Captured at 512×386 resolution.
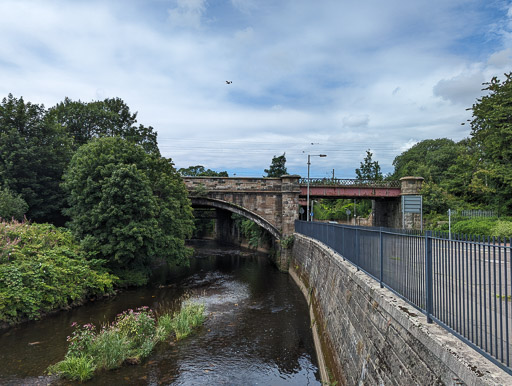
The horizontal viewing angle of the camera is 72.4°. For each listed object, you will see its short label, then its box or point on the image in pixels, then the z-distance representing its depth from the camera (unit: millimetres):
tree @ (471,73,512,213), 24391
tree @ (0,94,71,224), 22016
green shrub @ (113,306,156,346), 10453
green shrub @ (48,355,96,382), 8469
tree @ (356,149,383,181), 66875
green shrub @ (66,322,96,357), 9195
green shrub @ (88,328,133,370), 9102
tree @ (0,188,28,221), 18641
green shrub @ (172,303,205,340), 11492
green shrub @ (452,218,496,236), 19578
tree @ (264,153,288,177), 63812
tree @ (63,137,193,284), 16875
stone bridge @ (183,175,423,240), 26797
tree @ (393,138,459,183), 48481
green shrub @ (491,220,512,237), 17141
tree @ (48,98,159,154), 34469
